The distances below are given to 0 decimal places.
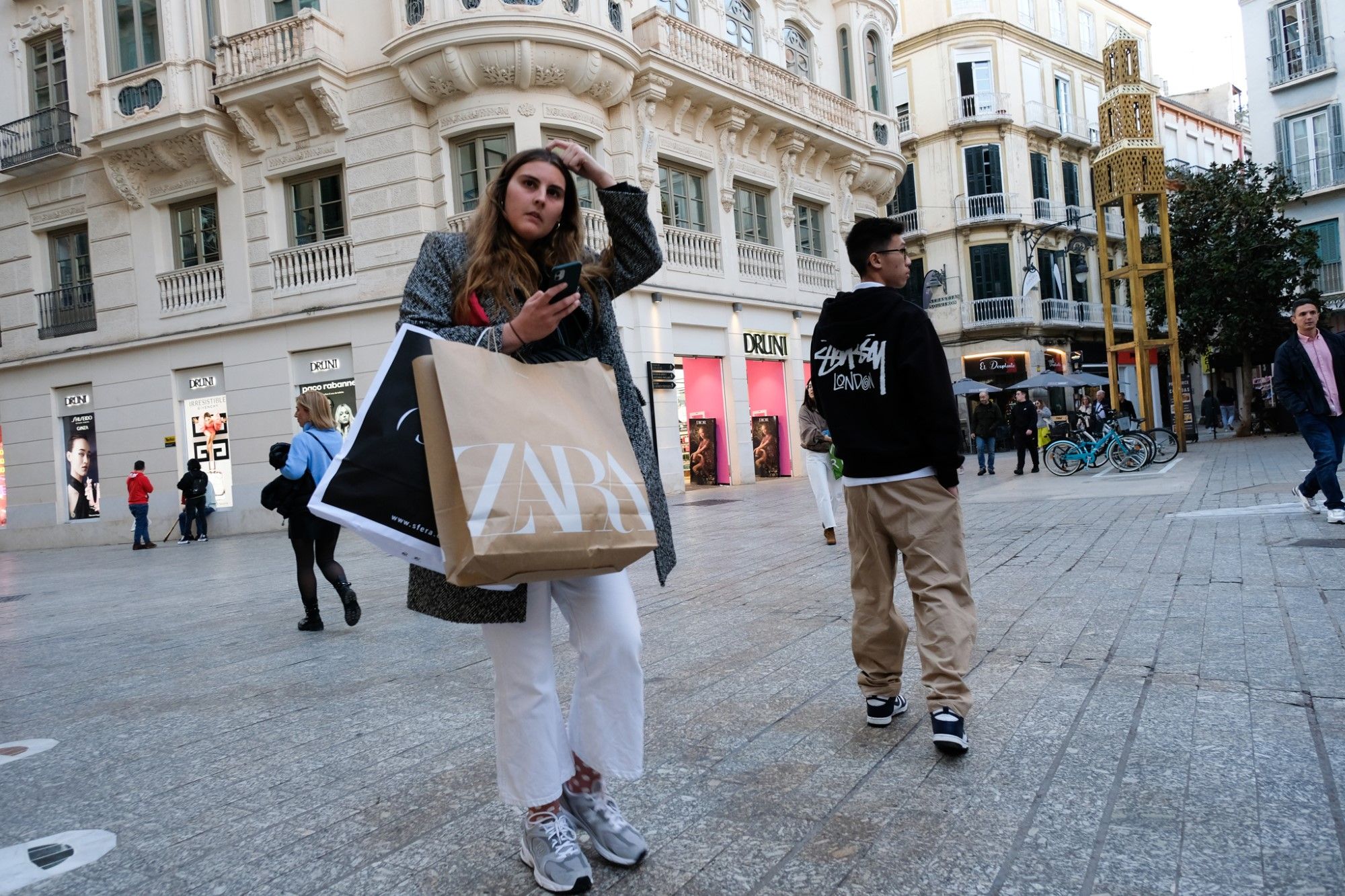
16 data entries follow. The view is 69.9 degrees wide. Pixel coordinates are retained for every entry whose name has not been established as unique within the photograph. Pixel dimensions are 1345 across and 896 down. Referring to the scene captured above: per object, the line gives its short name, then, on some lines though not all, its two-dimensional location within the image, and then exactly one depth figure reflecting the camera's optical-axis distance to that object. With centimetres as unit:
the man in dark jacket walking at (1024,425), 1931
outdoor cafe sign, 3512
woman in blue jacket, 632
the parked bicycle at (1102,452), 1711
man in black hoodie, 320
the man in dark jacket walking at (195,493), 1767
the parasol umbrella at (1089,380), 2580
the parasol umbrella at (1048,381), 2466
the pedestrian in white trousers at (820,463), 884
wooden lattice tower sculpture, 2072
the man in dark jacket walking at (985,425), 2008
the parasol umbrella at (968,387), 2762
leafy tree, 2544
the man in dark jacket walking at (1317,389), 775
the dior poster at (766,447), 2244
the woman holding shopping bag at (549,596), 230
